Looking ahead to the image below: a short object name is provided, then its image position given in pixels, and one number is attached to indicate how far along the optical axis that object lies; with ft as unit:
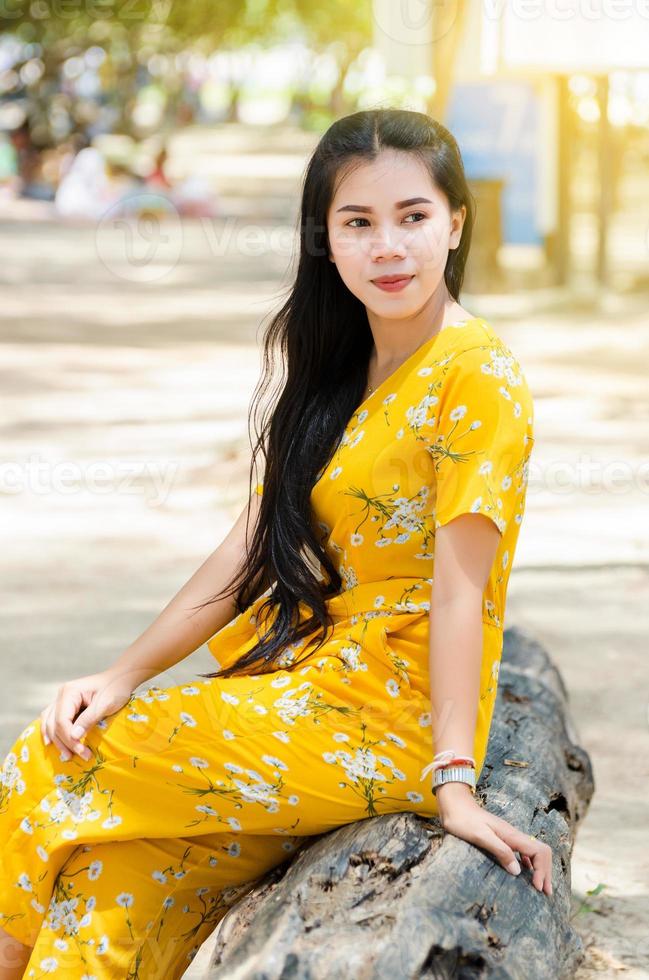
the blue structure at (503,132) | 48.14
